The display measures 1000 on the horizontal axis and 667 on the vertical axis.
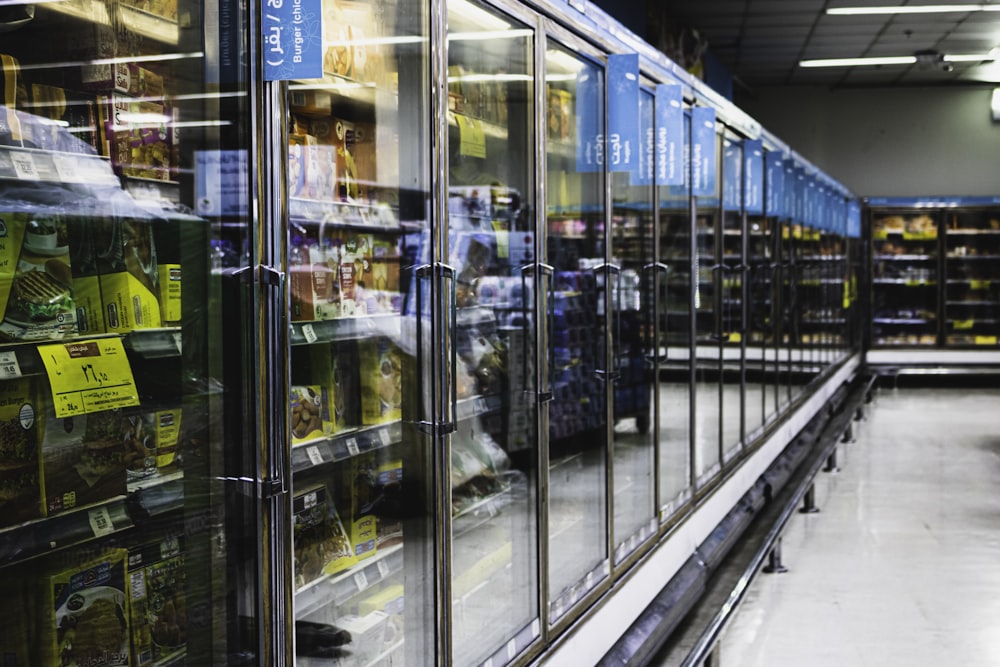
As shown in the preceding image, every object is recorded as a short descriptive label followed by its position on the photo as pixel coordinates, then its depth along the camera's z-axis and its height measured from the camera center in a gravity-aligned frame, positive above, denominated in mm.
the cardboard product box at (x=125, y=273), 1831 +31
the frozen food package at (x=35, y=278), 1644 +21
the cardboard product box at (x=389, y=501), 2498 -508
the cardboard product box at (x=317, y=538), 2303 -560
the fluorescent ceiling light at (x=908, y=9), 11180 +2957
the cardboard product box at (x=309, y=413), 2217 -269
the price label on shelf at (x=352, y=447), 2281 -344
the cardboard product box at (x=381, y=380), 2475 -215
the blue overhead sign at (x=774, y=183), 7617 +774
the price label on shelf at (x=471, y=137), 2885 +426
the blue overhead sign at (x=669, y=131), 4258 +636
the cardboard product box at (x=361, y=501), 2477 -501
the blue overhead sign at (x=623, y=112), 3656 +607
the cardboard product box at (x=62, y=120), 1640 +278
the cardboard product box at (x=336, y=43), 2293 +549
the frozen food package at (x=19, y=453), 1641 -255
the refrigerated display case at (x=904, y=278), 16172 +107
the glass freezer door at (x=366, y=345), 2316 -129
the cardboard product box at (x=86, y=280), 1781 +19
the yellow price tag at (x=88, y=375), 1656 -136
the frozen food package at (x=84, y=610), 1760 -550
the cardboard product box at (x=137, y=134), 1806 +272
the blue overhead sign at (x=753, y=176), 6864 +740
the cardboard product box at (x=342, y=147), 2389 +328
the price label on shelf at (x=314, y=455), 2129 -337
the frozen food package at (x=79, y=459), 1729 -284
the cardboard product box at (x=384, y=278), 2457 +25
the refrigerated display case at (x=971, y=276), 15859 +131
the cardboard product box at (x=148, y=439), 1834 -261
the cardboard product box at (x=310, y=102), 2311 +417
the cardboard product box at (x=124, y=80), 1818 +373
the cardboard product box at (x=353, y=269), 2387 +46
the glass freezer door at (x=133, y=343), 1680 -87
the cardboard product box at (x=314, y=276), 2223 +29
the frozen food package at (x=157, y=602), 1896 -570
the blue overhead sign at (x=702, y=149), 4973 +659
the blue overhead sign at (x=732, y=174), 6262 +689
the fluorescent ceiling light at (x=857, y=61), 14109 +3040
